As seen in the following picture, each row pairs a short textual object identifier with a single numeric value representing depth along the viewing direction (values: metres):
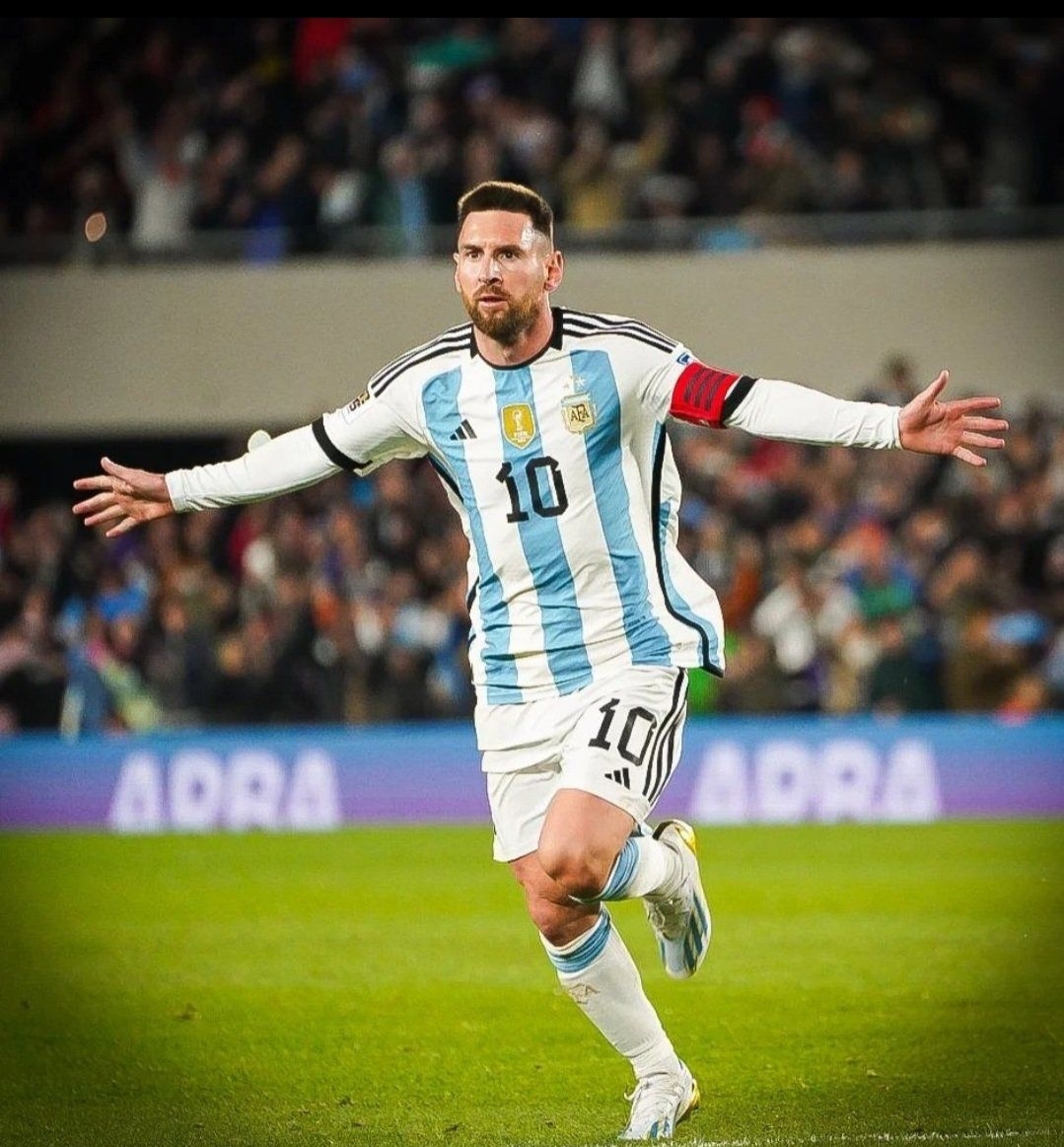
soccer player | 11.70
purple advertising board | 29.42
